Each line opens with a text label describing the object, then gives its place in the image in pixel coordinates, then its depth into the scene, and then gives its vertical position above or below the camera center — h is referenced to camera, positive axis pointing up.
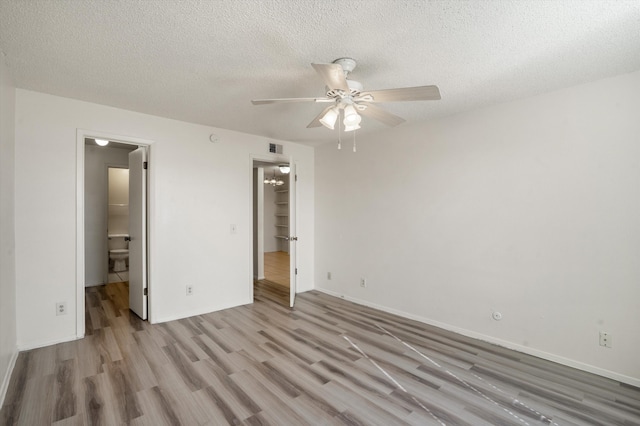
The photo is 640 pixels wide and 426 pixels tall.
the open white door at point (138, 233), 3.62 -0.31
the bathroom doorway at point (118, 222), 5.82 -0.28
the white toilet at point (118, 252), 5.77 -0.84
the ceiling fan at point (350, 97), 1.86 +0.79
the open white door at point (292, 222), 4.35 -0.19
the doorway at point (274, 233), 4.43 -0.61
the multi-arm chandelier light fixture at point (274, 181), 9.18 +0.87
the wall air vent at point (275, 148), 4.62 +0.96
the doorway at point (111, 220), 3.10 -0.19
